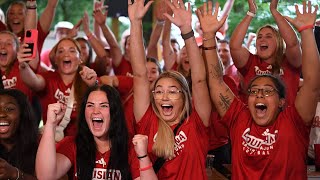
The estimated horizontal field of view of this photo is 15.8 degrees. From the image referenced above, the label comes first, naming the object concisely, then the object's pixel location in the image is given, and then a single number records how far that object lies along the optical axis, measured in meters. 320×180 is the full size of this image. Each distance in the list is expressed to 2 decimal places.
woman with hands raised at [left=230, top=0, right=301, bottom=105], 8.03
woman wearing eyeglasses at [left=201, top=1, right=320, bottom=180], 6.26
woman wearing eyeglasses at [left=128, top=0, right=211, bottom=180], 6.25
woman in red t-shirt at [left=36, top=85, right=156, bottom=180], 5.98
